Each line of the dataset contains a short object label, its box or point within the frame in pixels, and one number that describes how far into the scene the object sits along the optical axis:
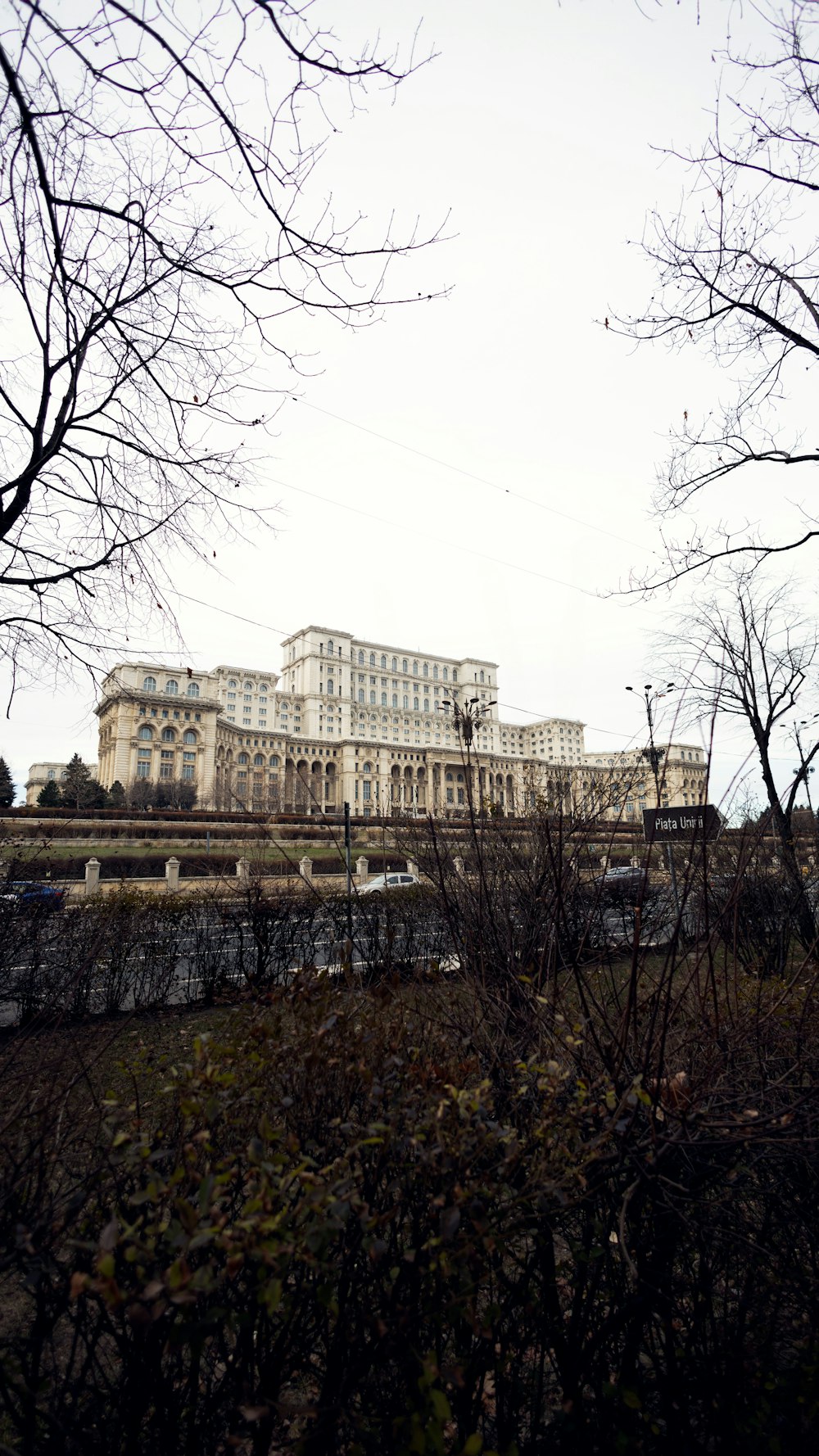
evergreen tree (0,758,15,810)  49.38
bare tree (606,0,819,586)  5.62
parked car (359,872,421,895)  24.13
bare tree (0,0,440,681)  2.58
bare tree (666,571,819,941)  14.69
